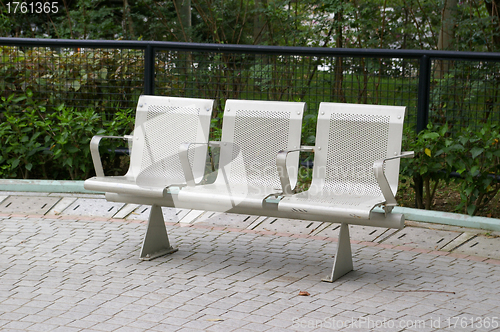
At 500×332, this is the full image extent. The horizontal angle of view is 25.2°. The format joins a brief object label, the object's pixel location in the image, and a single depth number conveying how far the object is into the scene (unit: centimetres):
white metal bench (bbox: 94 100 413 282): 809
